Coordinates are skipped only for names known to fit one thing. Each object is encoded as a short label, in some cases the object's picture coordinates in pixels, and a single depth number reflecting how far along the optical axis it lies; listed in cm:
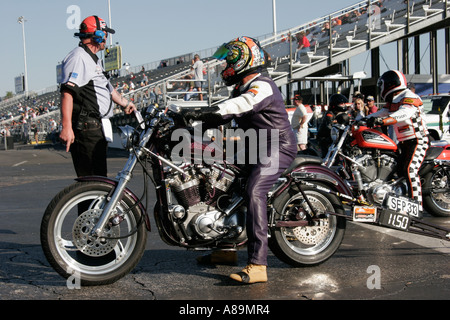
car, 1770
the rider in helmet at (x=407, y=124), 702
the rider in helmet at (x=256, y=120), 470
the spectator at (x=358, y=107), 1180
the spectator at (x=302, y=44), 2266
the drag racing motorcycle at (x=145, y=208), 452
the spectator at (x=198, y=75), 2078
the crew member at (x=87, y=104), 525
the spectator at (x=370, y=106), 1259
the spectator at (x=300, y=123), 1366
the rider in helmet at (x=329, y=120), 912
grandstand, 2103
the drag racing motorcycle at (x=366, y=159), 717
